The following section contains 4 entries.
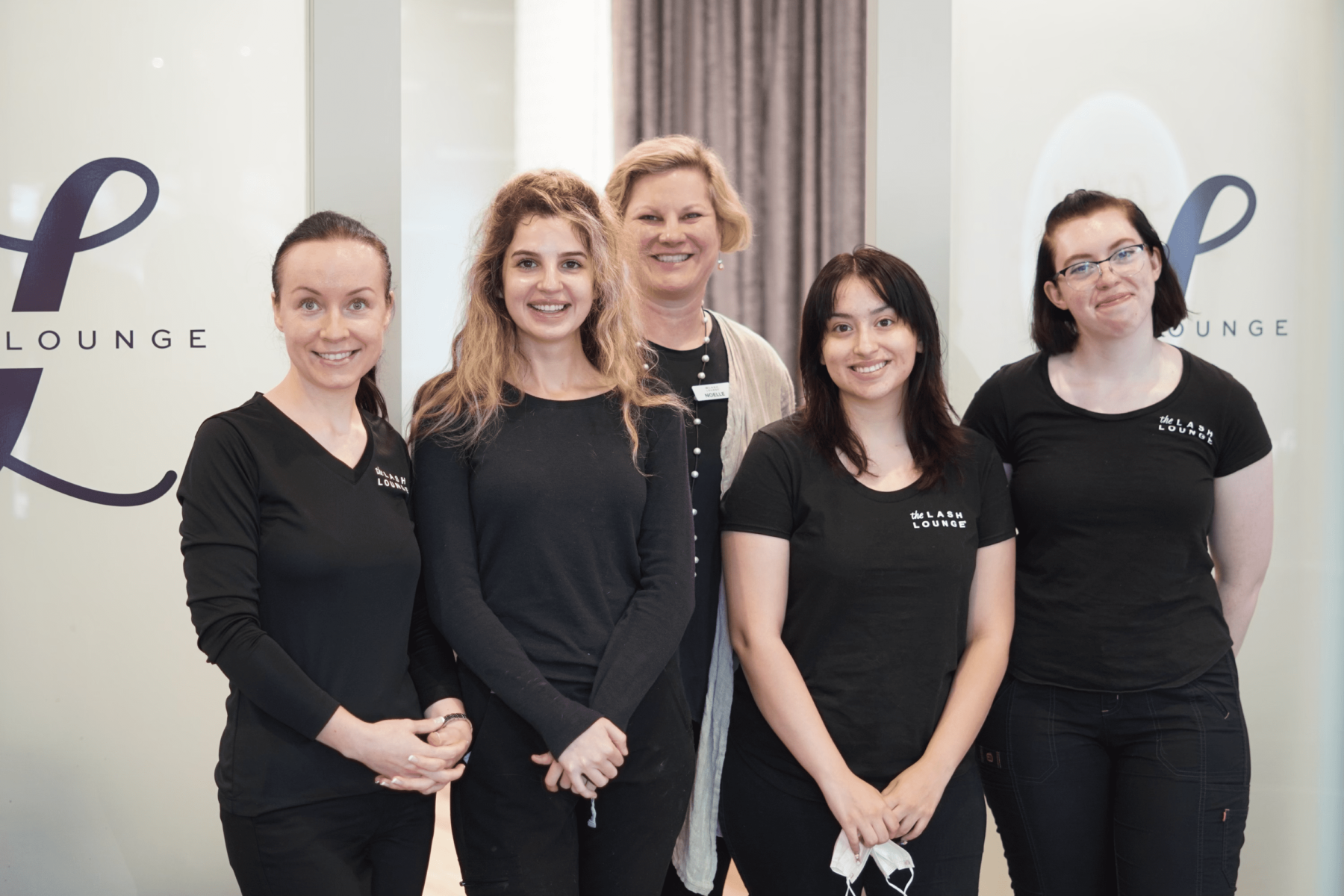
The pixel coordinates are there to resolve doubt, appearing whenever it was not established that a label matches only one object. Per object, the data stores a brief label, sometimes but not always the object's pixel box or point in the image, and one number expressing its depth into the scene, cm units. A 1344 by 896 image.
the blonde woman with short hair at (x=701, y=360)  195
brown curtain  407
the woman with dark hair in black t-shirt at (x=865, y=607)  171
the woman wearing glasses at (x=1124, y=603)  182
